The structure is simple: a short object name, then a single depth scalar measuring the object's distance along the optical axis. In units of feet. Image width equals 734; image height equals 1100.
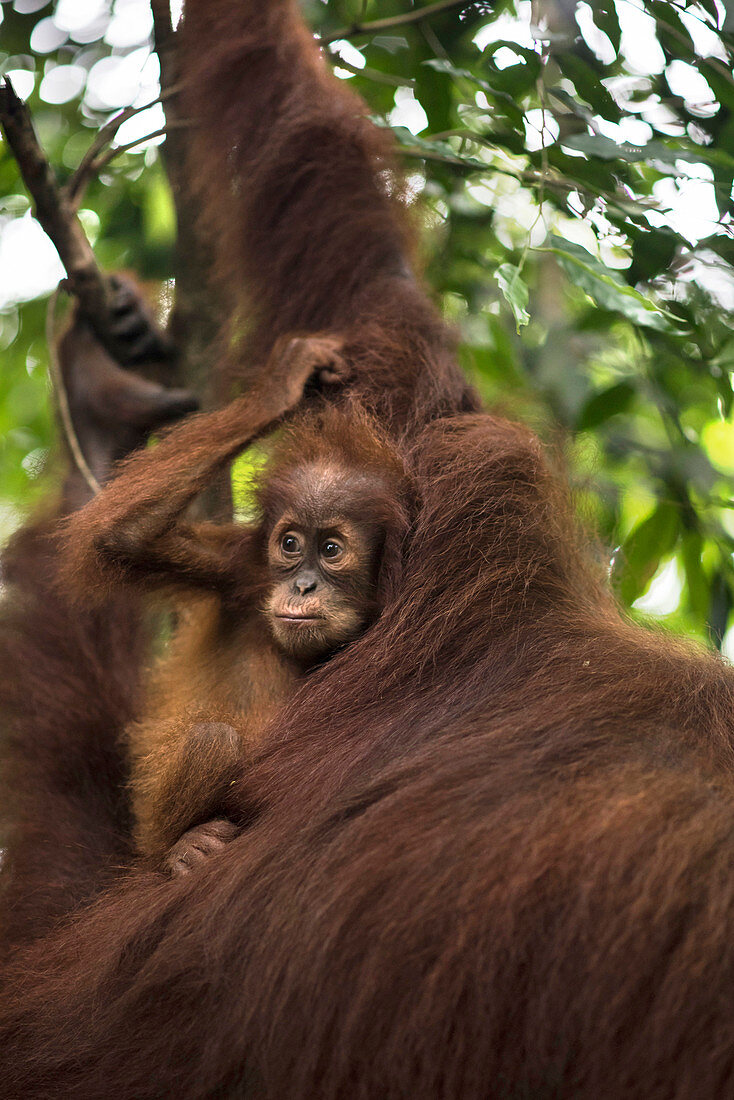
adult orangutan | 5.26
